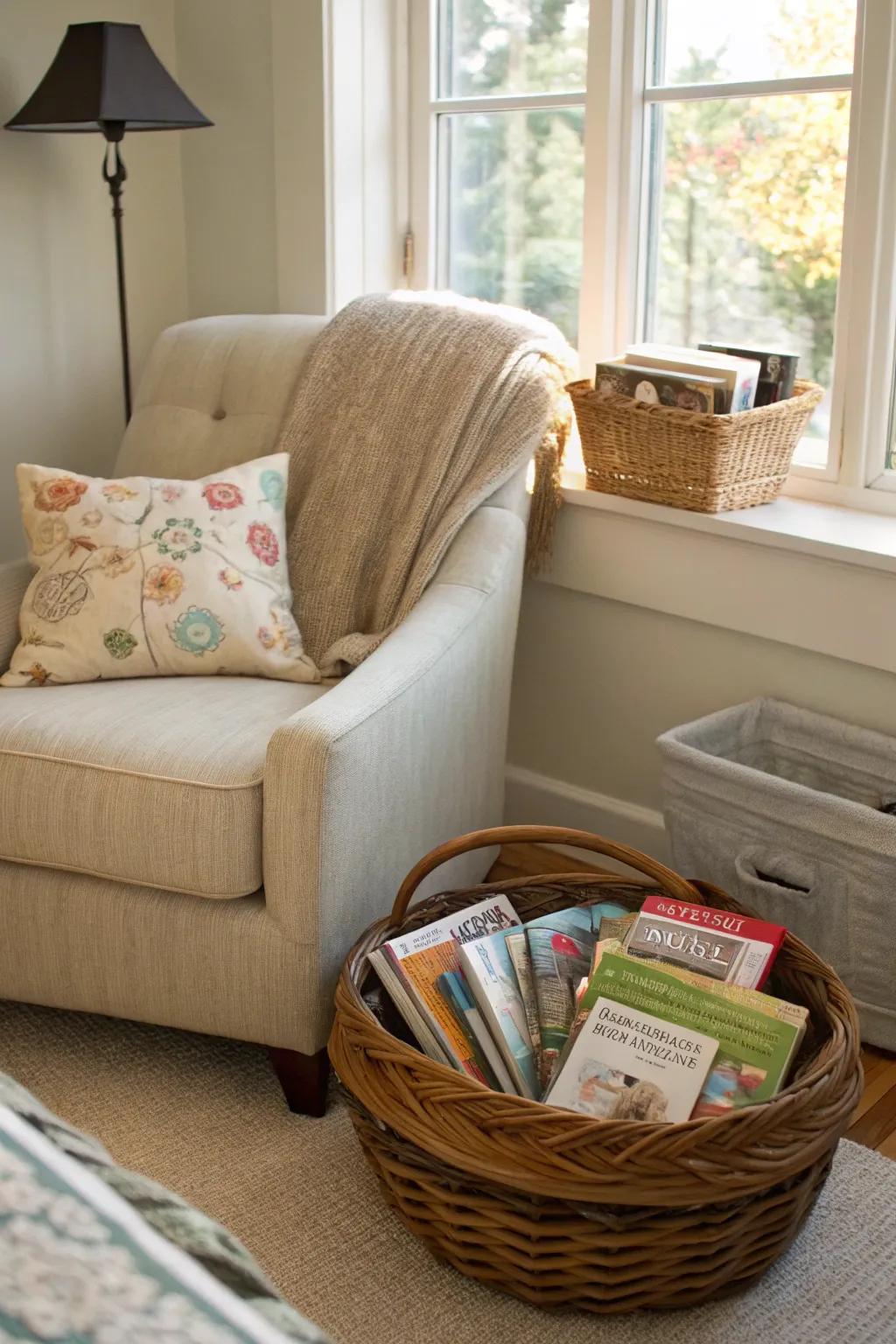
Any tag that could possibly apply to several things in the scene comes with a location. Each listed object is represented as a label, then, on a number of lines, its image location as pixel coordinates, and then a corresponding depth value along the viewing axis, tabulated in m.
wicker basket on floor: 1.27
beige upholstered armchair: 1.60
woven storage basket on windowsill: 1.98
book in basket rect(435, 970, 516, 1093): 1.49
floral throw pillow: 1.91
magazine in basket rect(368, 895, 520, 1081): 1.51
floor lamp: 2.23
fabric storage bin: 1.77
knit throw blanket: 2.02
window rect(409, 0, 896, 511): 2.00
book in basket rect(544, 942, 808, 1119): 1.38
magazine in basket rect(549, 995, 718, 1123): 1.37
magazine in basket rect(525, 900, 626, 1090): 1.50
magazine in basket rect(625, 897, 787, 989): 1.50
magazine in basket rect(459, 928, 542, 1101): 1.48
